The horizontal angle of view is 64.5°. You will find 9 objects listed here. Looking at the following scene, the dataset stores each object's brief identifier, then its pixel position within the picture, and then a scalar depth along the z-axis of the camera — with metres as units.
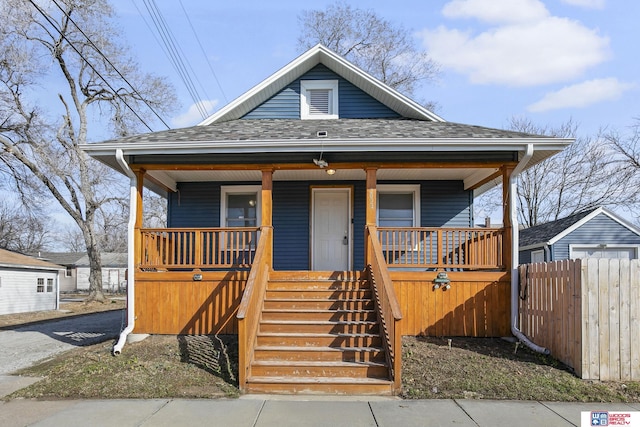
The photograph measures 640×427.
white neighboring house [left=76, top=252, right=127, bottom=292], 50.97
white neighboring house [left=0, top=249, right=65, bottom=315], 22.52
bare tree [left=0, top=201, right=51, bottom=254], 45.50
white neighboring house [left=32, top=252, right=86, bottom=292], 53.84
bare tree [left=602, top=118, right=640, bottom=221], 26.83
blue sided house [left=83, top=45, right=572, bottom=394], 7.46
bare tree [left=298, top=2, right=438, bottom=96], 29.95
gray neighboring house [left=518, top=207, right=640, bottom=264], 18.44
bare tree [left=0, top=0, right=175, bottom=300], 24.36
